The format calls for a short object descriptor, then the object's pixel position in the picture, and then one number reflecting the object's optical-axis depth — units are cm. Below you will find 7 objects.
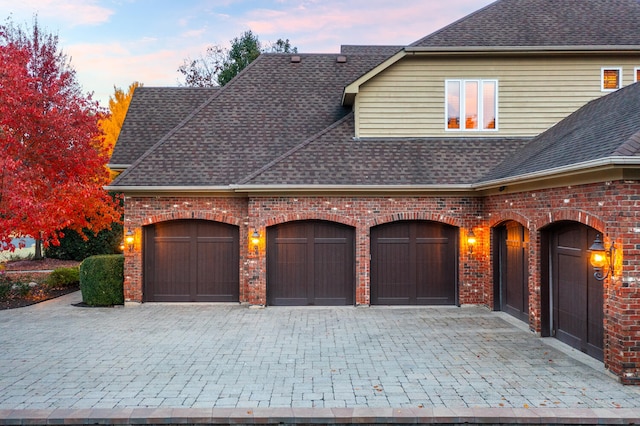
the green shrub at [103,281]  1189
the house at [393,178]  1120
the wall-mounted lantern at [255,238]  1138
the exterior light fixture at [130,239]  1184
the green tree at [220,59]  3275
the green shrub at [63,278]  1461
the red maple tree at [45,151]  1131
